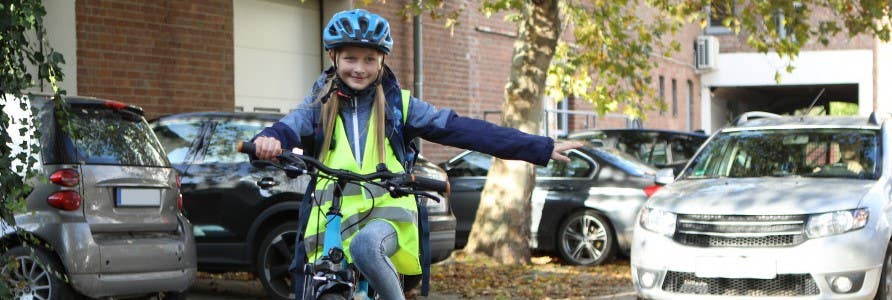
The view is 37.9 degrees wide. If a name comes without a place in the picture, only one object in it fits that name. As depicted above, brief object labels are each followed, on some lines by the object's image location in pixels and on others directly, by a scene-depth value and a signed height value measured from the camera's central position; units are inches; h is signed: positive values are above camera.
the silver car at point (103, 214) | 300.5 -16.9
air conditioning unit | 1502.2 +99.1
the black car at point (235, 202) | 389.1 -18.4
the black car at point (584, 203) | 540.7 -27.1
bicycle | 152.4 -9.8
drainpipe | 745.6 +46.7
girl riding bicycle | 165.0 +0.7
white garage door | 620.7 +44.3
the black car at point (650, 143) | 649.6 -2.5
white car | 332.2 -25.8
